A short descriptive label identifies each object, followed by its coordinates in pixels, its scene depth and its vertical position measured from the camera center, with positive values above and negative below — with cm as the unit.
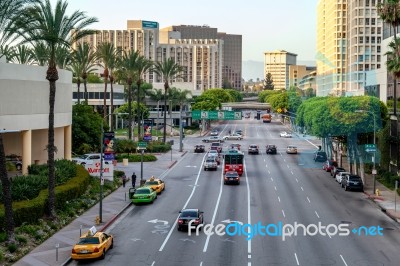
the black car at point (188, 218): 3869 -636
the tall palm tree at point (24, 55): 8919 +1030
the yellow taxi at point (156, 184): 5528 -598
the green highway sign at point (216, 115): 11969 +147
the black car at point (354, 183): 5781 -593
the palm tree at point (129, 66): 9006 +862
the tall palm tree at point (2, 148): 3412 -159
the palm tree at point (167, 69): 10344 +942
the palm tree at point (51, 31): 4056 +644
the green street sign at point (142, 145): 6310 -254
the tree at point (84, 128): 7319 -85
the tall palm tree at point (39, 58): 7352 +891
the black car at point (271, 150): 9614 -453
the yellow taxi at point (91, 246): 3098 -668
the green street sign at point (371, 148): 5675 -243
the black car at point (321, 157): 8544 -499
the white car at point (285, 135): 13500 -291
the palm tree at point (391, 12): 5948 +1129
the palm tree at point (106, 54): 8500 +973
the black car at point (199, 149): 9919 -458
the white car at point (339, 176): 6219 -577
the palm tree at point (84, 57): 8319 +919
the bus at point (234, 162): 6831 -466
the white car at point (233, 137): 12941 -330
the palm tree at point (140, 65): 9169 +892
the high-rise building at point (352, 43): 16925 +2402
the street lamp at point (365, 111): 5921 +119
